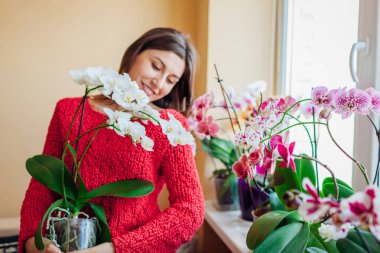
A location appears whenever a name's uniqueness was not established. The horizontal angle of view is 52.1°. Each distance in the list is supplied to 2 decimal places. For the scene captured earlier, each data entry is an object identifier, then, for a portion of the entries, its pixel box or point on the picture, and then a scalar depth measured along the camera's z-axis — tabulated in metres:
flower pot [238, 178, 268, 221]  1.41
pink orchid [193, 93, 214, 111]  1.29
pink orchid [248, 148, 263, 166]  0.86
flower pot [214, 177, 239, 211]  1.60
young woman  0.96
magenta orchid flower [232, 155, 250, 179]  0.93
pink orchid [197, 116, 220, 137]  1.27
